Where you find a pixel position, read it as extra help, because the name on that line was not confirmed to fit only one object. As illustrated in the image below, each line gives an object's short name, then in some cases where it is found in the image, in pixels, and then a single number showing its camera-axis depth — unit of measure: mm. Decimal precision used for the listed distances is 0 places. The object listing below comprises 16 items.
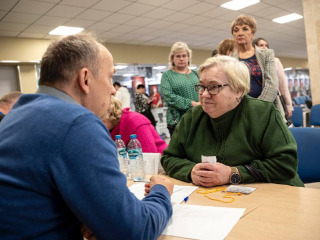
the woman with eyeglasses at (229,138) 1370
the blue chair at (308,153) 1808
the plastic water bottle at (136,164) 1697
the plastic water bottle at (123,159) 1820
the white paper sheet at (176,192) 1207
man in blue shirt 689
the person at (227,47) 3282
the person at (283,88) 3096
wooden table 871
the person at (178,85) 3098
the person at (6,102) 3391
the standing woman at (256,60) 2619
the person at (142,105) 6795
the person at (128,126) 2158
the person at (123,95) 7107
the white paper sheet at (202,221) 909
